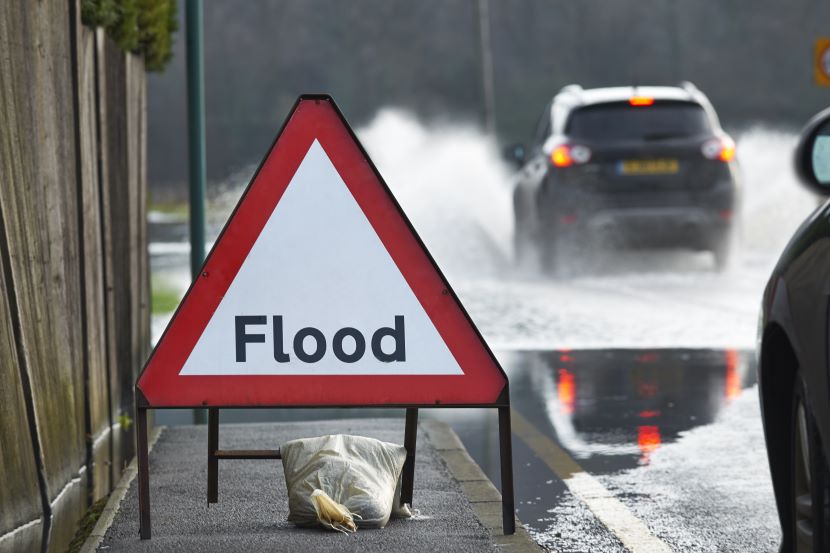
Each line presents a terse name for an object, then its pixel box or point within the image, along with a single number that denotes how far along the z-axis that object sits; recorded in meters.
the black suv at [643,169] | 34.50
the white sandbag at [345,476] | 11.31
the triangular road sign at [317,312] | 10.52
